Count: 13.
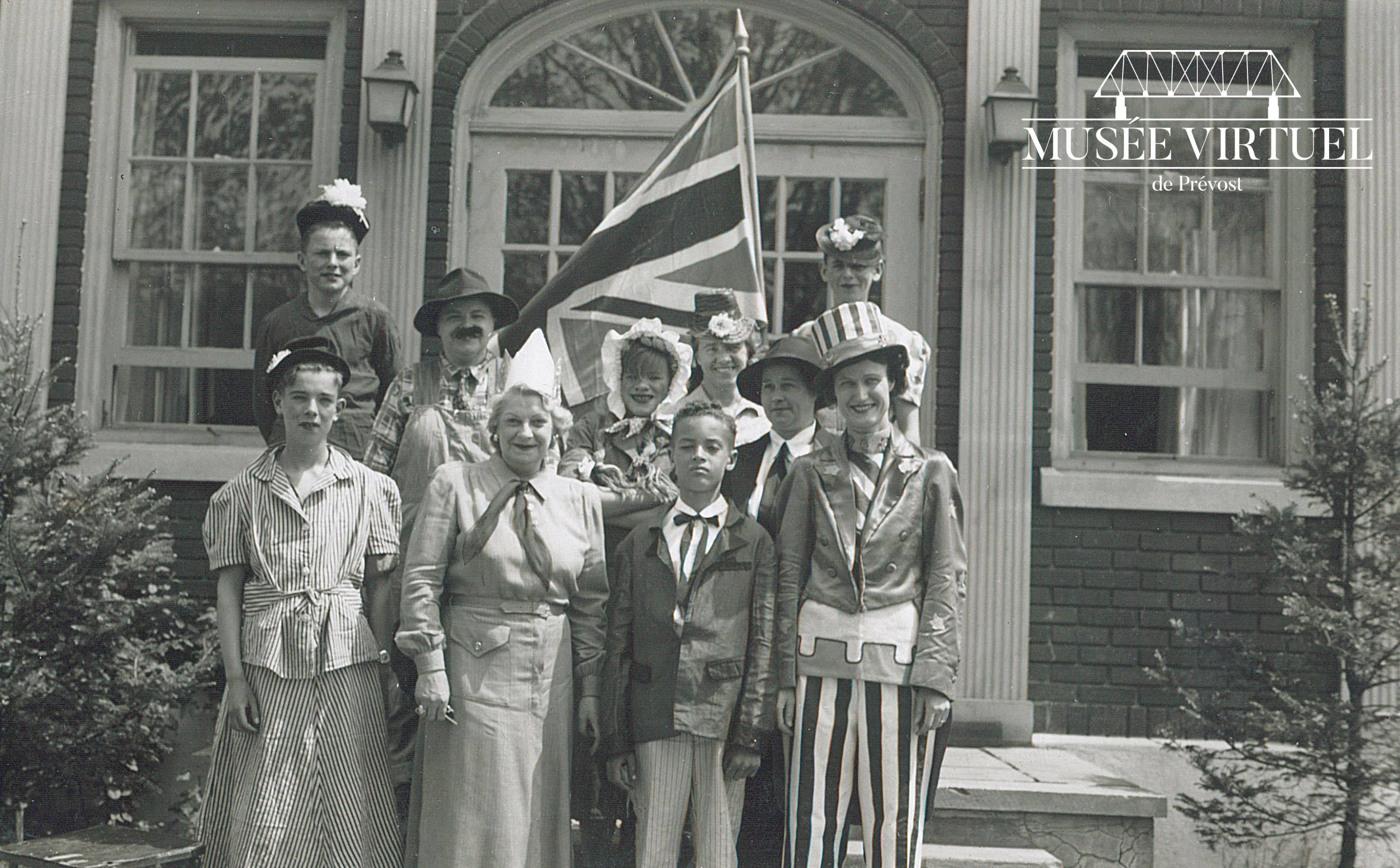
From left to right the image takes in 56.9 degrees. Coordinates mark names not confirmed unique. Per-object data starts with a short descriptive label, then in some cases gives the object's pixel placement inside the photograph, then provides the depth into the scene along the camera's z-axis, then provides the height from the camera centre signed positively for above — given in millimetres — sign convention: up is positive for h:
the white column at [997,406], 6316 +500
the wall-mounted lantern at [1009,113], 6328 +1938
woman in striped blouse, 3799 -511
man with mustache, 4434 +315
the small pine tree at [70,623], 5223 -593
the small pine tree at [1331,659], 5289 -602
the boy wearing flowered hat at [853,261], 5043 +955
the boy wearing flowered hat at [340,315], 4691 +633
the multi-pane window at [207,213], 6762 +1423
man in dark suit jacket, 4598 +295
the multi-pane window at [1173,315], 6656 +1027
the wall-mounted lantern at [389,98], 6324 +1920
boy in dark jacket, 3799 -474
